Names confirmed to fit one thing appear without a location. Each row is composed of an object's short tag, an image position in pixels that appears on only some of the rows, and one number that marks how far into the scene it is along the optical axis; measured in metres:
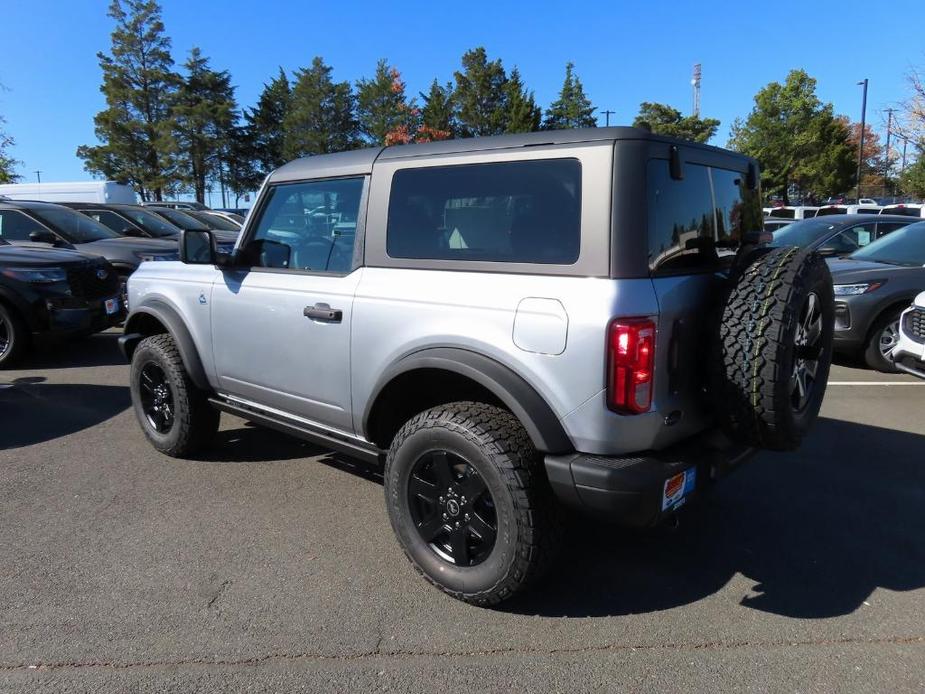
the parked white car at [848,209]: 20.36
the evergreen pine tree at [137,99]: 45.81
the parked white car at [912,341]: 5.64
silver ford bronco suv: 2.46
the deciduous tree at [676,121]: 48.58
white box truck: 24.80
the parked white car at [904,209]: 18.44
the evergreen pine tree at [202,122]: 44.88
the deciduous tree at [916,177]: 25.89
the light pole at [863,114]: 40.17
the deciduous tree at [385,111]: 46.22
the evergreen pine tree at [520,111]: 43.08
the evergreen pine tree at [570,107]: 45.28
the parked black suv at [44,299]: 7.03
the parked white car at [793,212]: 23.44
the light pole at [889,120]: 23.72
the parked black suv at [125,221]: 11.73
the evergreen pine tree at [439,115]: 46.06
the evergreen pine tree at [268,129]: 49.62
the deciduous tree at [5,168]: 23.49
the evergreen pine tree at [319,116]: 48.59
